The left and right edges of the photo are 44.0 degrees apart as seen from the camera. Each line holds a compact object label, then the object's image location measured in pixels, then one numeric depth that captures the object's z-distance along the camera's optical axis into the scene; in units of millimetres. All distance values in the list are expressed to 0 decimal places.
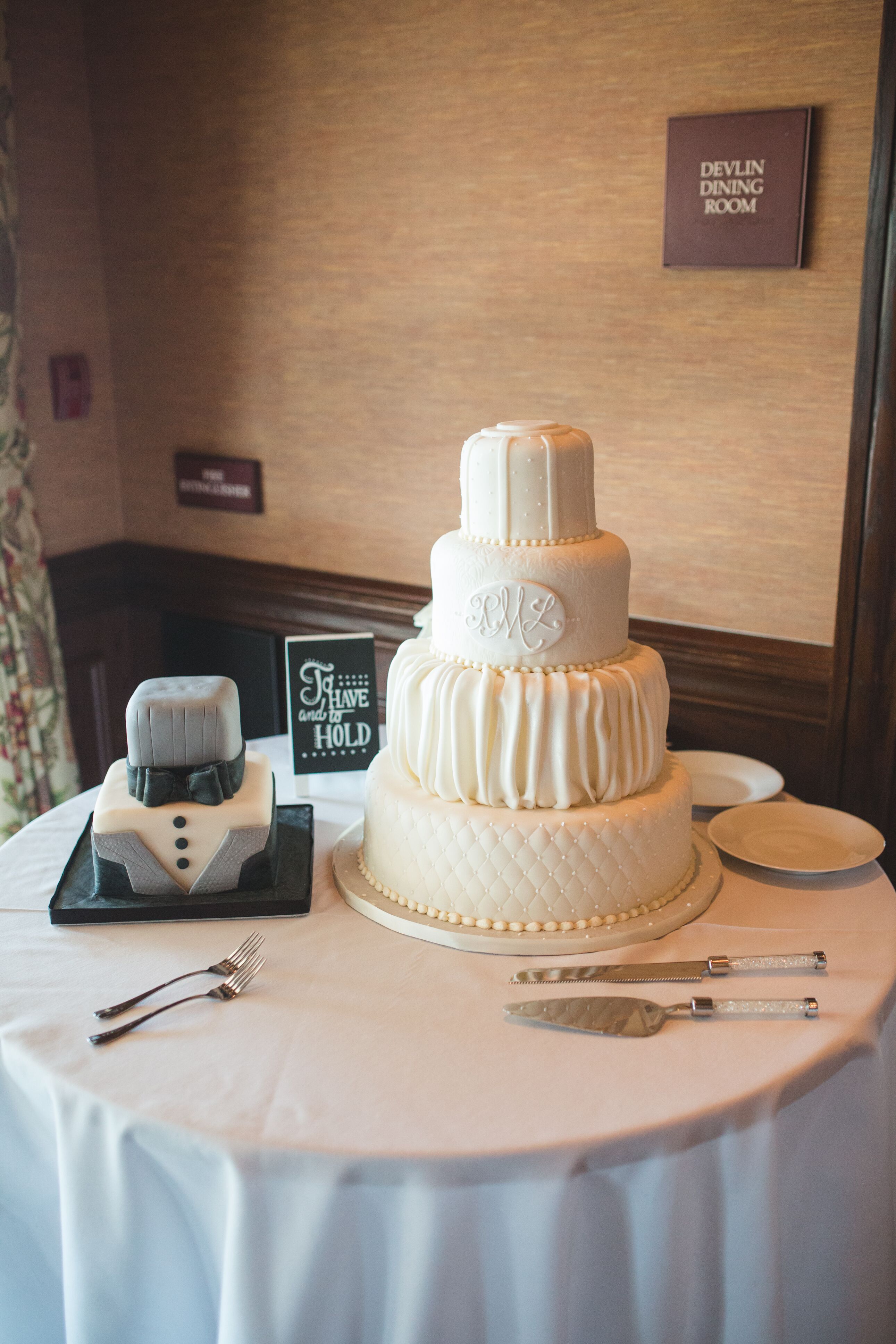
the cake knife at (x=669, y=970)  1440
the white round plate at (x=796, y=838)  1733
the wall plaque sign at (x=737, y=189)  2143
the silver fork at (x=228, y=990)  1333
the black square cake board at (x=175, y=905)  1601
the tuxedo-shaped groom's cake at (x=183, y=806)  1581
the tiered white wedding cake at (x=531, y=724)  1521
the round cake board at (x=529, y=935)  1514
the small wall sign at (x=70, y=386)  3180
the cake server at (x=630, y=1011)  1343
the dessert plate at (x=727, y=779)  2025
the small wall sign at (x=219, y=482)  3152
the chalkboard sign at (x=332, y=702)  1997
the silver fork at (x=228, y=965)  1385
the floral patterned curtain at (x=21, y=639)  2801
